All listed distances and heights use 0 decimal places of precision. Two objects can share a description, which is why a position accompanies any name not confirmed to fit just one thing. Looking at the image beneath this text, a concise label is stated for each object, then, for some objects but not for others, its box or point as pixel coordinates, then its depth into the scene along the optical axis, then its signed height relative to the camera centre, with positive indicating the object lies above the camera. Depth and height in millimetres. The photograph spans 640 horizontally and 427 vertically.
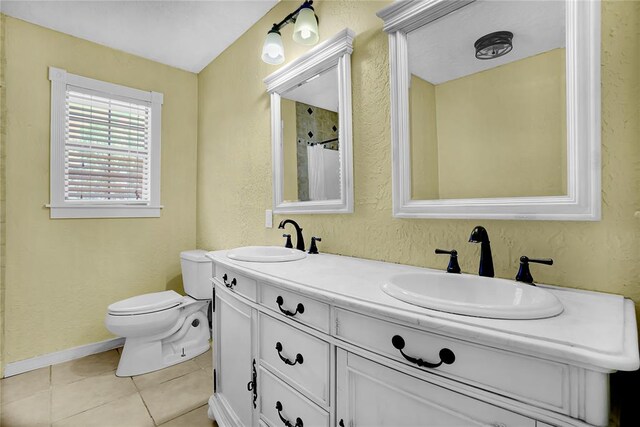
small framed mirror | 1489 +475
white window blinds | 2303 +546
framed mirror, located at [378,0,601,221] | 857 +361
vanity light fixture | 1548 +986
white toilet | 2006 -756
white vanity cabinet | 522 -322
